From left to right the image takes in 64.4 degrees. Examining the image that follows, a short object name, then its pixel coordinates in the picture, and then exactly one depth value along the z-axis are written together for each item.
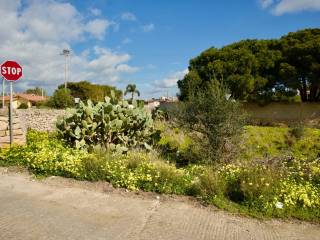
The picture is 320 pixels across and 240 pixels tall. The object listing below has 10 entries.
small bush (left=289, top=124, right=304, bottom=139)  14.75
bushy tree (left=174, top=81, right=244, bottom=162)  7.60
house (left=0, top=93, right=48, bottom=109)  45.19
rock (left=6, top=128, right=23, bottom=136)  7.62
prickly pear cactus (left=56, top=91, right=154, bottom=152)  7.48
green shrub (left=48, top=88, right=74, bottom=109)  29.71
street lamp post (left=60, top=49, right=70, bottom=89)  35.32
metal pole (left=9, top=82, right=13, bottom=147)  7.41
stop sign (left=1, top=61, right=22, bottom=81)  7.50
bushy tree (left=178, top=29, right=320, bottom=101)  20.45
